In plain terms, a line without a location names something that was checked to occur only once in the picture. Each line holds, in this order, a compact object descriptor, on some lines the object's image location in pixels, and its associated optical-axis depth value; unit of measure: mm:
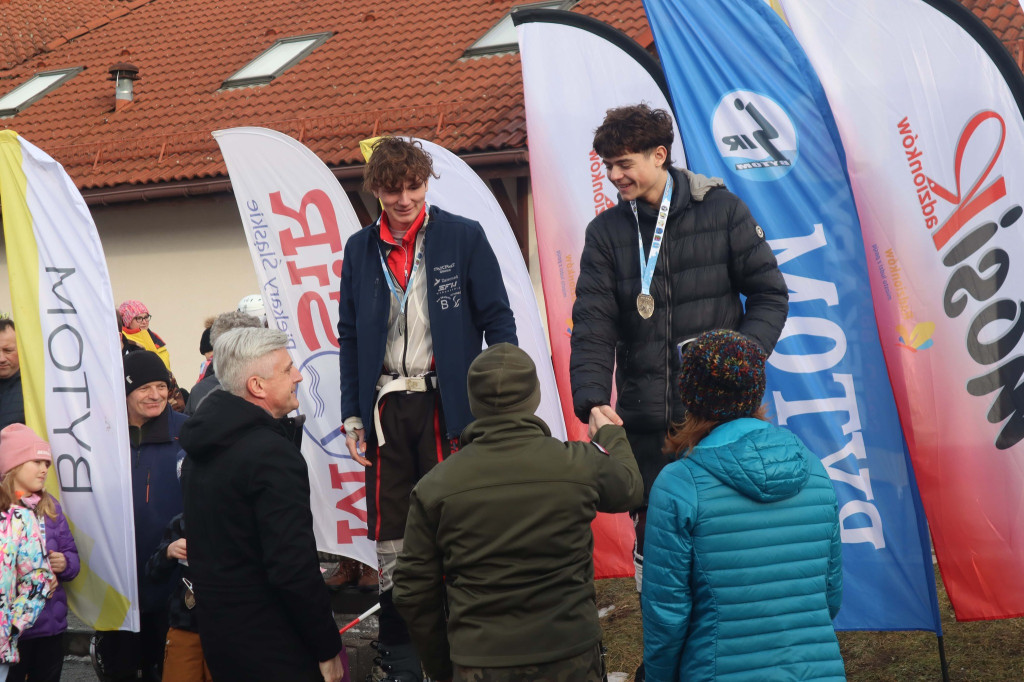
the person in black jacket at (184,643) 4285
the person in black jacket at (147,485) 4988
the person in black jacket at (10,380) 5484
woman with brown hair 2904
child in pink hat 4387
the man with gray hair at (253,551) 3471
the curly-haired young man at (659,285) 3896
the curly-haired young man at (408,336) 4262
